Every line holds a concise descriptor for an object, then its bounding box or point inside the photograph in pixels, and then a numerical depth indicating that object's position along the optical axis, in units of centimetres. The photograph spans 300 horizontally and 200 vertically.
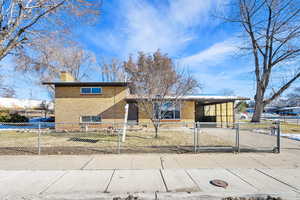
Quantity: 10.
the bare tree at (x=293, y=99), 5753
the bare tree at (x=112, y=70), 3375
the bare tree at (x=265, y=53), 1595
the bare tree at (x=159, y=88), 859
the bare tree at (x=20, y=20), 795
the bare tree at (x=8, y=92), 1544
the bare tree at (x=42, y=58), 957
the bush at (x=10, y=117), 1754
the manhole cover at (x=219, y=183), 352
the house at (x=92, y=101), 1352
